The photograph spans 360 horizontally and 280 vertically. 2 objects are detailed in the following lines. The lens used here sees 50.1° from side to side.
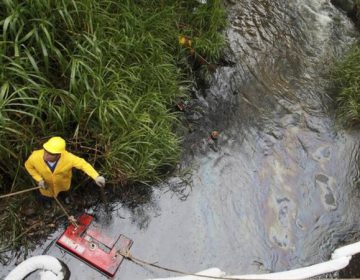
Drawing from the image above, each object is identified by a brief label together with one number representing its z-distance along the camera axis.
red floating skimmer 3.91
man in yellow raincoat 3.36
